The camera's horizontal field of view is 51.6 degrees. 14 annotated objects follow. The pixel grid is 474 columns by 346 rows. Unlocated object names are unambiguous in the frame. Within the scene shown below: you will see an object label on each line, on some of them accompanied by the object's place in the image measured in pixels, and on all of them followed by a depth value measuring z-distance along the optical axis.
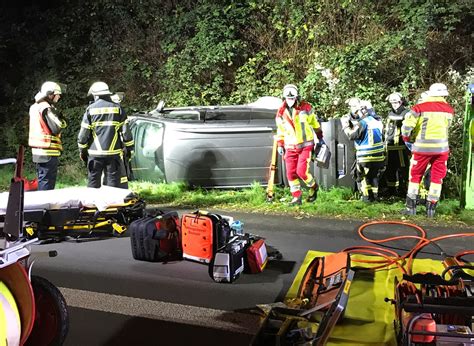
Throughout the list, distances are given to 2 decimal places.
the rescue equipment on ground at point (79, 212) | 5.67
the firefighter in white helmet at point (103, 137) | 6.80
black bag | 5.15
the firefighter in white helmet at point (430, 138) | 6.48
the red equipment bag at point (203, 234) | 4.87
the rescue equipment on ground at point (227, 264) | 4.56
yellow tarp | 3.55
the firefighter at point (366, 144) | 7.07
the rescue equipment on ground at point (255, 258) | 4.79
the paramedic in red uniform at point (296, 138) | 7.14
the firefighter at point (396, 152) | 7.40
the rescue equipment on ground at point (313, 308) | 3.28
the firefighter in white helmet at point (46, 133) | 6.83
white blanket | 5.67
